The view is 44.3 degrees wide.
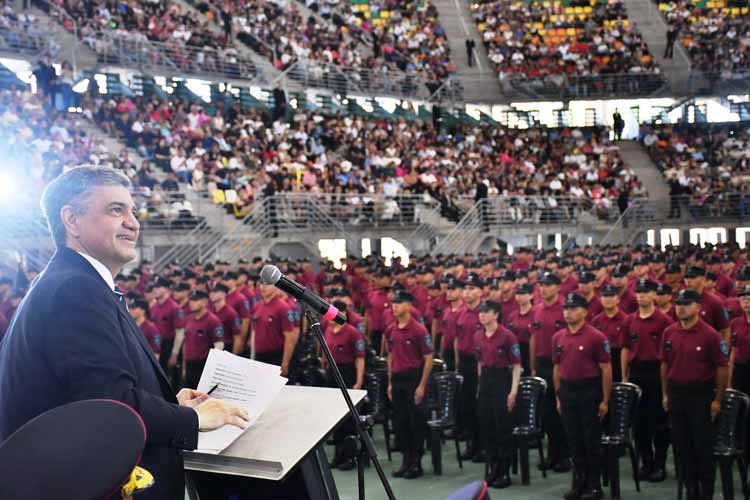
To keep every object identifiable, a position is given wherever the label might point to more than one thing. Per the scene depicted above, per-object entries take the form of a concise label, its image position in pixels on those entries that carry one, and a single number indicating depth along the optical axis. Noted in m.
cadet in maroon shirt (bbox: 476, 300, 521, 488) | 8.38
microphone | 3.11
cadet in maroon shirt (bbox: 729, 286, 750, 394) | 8.23
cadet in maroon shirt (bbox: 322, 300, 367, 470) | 9.14
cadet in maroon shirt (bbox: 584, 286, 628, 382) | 9.20
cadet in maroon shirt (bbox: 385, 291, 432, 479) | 8.86
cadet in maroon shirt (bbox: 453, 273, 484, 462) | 9.85
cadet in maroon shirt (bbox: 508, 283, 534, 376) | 9.90
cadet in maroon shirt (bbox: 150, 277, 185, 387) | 11.79
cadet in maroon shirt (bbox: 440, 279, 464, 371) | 10.65
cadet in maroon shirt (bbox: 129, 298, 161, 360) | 10.56
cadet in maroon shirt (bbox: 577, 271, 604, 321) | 10.66
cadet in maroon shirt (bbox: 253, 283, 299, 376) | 10.80
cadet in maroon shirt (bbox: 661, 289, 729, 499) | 7.11
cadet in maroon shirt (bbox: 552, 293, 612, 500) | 7.65
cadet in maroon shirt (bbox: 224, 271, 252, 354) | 11.52
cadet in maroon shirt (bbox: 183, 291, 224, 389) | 10.65
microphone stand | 2.93
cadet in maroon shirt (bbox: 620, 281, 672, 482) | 8.31
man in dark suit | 2.39
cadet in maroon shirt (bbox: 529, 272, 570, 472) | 8.88
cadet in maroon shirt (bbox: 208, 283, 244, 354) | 11.45
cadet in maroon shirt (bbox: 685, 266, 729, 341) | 9.23
